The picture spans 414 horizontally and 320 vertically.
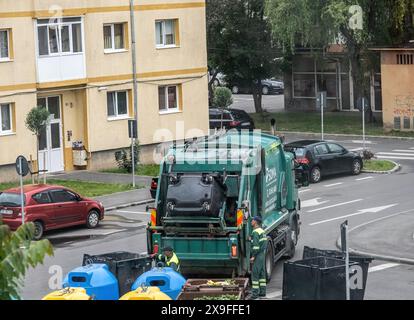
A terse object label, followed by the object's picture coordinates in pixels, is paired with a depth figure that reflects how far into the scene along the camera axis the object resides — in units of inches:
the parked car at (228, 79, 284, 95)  2977.4
